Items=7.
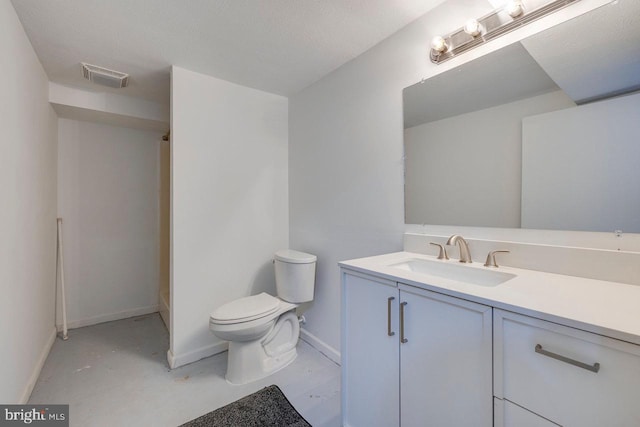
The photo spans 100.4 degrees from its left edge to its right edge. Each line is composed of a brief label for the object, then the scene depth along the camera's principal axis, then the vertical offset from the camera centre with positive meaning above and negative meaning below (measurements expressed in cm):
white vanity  62 -41
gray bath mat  141 -112
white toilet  172 -74
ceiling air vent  195 +105
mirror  94 +34
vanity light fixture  110 +85
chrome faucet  127 -17
